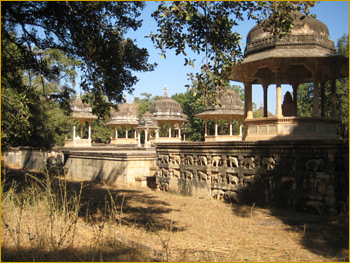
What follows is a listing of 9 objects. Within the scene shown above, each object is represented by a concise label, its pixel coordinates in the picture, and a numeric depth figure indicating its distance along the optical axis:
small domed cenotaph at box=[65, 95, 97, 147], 34.34
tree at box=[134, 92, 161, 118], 64.44
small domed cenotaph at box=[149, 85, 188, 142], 36.16
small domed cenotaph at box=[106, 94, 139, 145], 41.02
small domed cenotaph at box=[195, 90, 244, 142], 30.34
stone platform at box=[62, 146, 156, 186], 12.75
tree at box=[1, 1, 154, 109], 7.35
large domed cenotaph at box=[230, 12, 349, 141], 10.99
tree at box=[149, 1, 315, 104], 5.12
